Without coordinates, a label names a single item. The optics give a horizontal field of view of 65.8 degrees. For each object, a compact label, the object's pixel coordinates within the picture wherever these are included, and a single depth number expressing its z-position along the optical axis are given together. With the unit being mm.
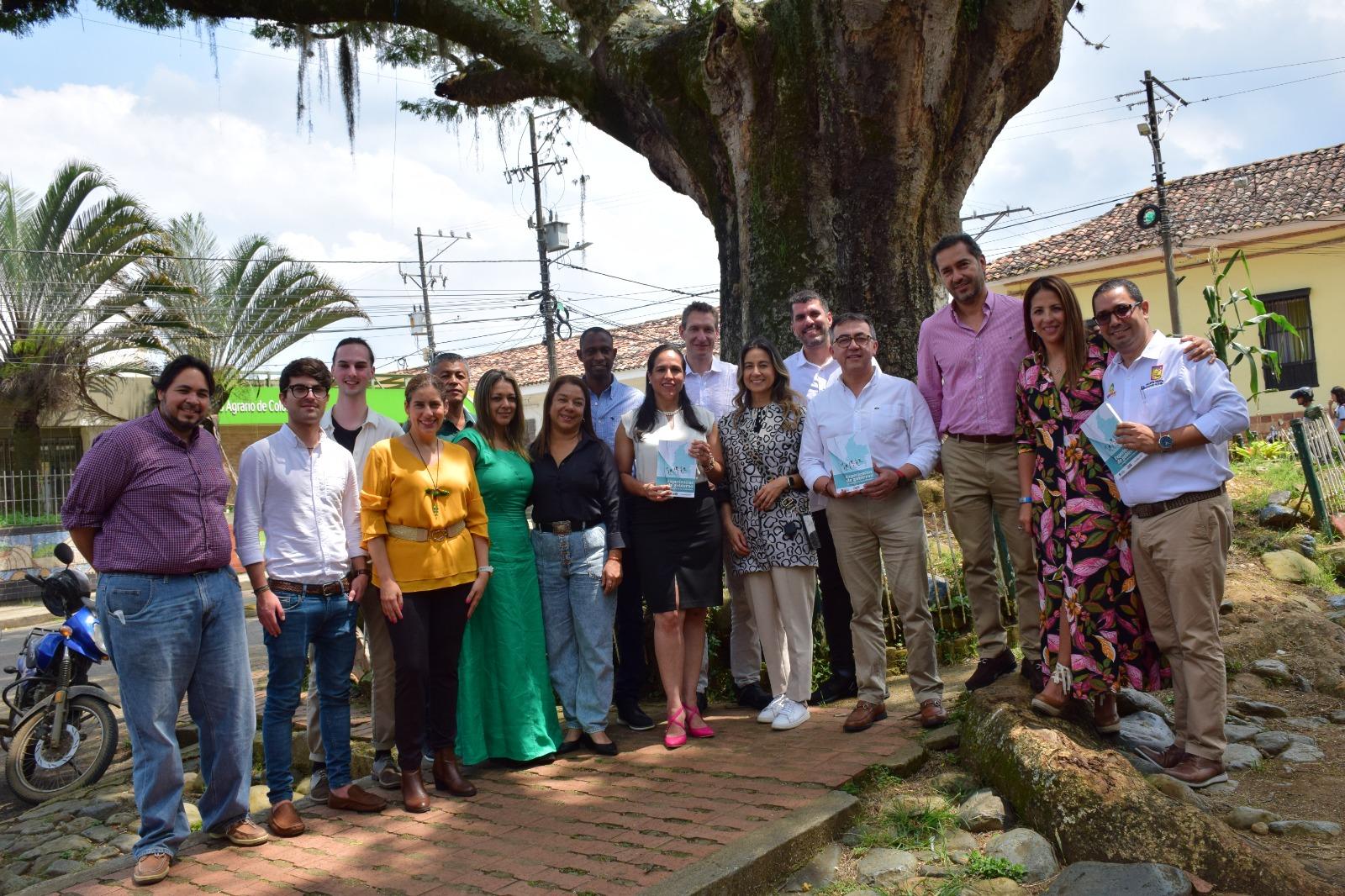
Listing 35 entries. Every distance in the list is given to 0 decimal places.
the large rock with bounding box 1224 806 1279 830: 3932
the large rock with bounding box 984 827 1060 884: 3693
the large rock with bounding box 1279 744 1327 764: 4629
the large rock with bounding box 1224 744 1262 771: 4582
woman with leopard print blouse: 5402
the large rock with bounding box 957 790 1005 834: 4027
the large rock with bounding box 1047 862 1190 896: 3326
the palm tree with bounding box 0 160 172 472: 18547
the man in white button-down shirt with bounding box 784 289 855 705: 5797
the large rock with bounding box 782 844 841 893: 3766
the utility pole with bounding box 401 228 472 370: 35469
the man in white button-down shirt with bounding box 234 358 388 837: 4492
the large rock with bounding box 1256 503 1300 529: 8875
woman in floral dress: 4535
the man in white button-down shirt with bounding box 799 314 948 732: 5121
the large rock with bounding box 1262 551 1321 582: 7738
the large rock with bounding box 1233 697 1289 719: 5281
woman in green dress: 5152
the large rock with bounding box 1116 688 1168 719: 5109
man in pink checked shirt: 5043
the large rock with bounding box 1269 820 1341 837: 3828
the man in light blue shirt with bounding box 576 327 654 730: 5773
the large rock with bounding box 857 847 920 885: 3730
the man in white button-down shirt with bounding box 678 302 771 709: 5910
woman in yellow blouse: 4715
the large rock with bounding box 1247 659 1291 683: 5770
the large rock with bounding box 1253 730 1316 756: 4754
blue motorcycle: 6348
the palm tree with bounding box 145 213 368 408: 20641
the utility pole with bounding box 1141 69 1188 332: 20625
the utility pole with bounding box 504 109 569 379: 27297
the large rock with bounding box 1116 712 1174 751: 4734
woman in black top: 5348
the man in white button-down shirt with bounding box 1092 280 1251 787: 4215
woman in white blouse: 5418
